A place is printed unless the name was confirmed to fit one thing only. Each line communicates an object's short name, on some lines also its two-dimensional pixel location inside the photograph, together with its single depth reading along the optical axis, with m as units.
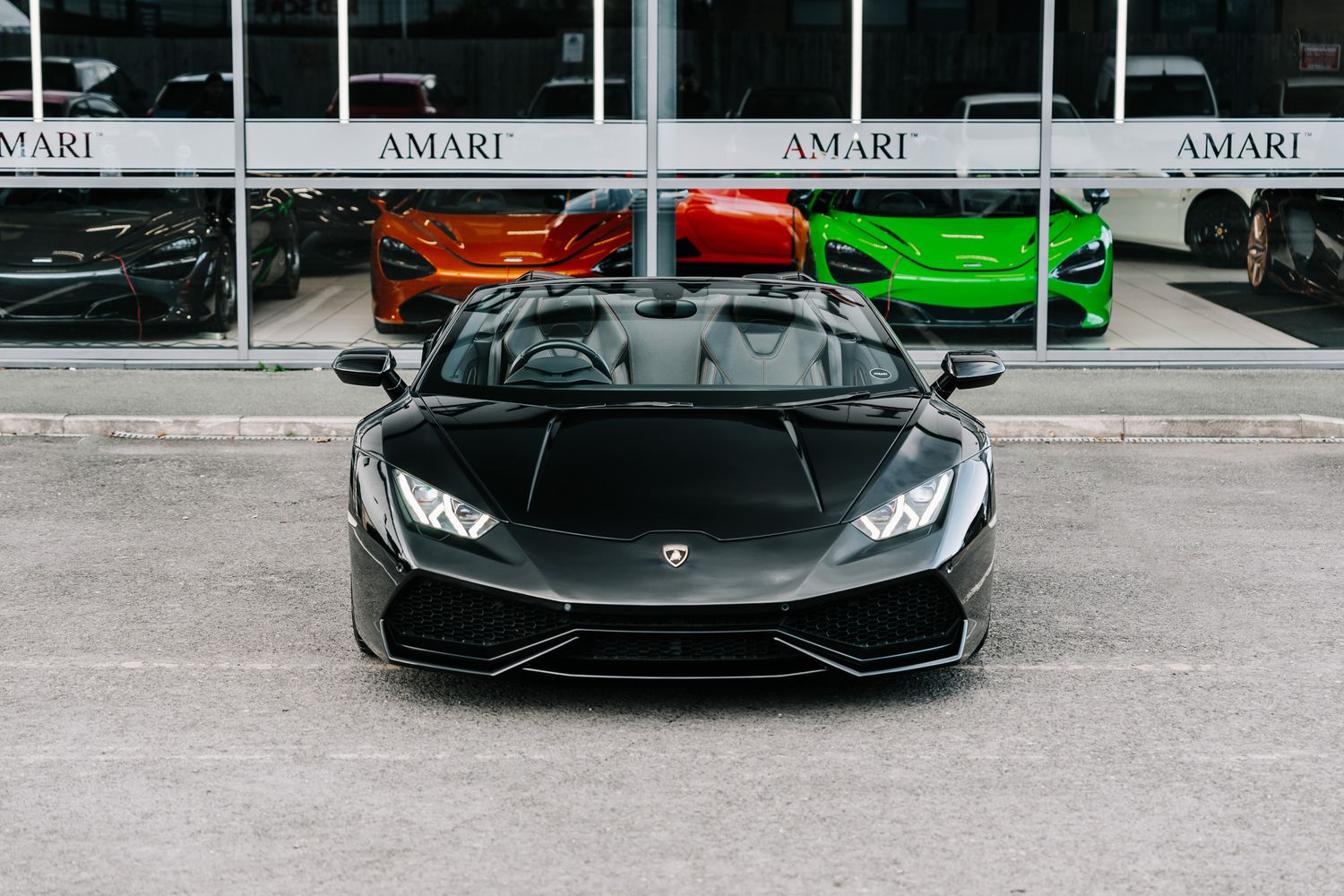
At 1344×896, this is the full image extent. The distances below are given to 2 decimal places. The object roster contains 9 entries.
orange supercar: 12.80
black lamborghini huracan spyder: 5.07
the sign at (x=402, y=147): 12.73
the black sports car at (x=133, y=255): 12.82
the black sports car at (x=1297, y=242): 13.03
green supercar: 12.89
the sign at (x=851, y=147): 12.78
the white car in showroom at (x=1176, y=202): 12.73
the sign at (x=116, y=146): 12.67
